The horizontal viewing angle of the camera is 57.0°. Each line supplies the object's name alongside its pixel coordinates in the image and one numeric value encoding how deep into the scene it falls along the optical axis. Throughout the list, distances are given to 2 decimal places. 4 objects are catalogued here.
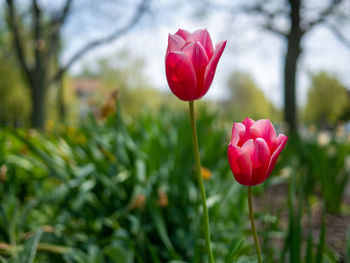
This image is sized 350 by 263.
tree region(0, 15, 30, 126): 16.89
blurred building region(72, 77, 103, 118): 42.39
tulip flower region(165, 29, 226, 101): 0.47
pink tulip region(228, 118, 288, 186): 0.46
